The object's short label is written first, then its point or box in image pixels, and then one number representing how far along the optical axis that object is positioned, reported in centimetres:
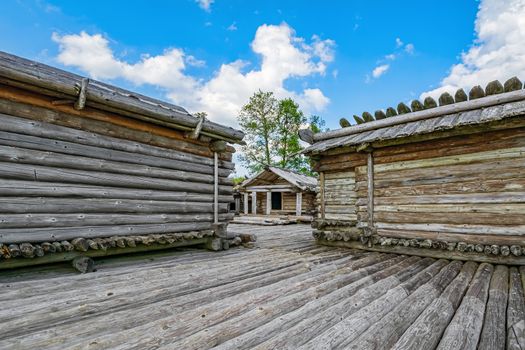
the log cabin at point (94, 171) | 379
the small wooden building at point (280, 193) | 1800
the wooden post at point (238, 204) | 2408
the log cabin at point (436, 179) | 496
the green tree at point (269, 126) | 2881
